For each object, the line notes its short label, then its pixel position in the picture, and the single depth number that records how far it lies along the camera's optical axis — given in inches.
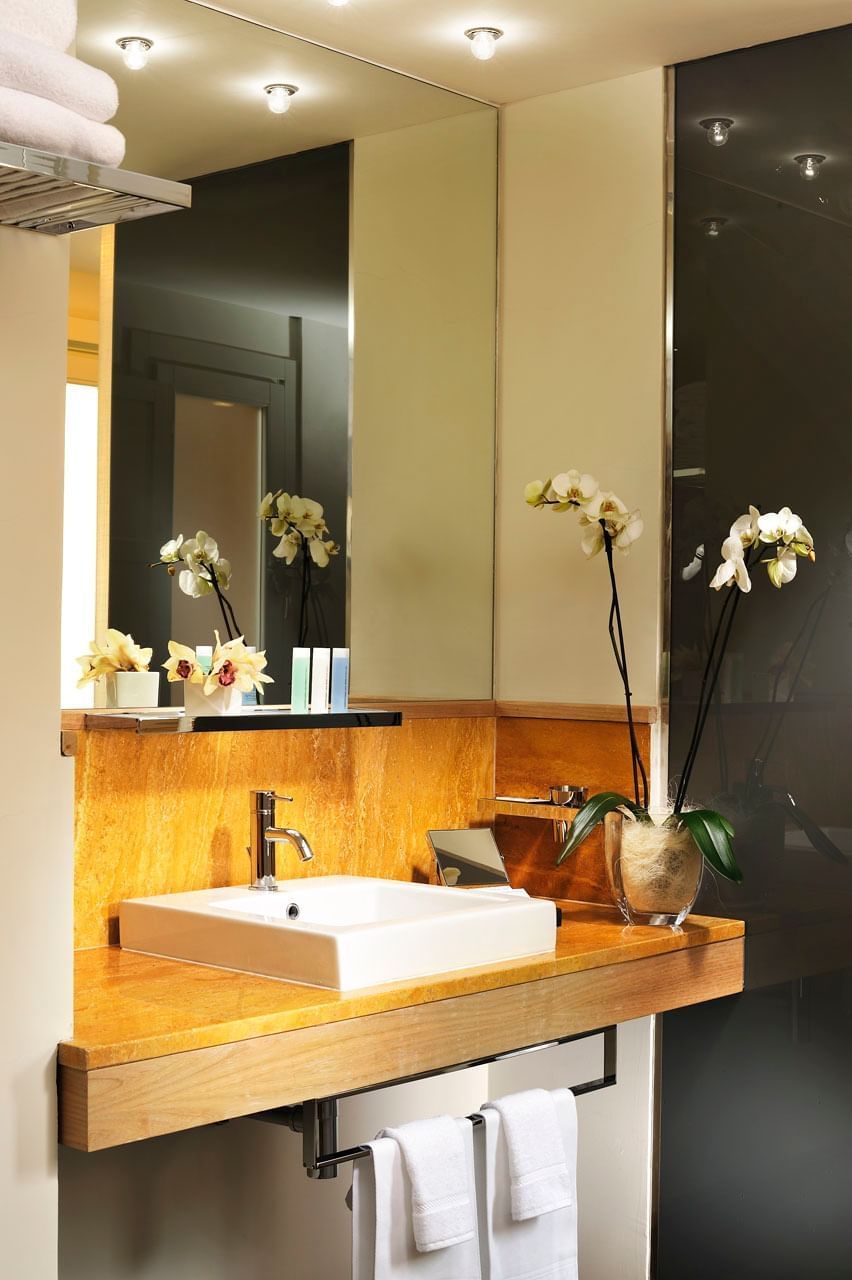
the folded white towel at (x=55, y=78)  58.1
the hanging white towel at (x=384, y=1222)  79.6
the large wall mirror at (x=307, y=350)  92.4
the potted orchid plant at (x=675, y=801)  95.7
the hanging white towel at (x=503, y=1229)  85.3
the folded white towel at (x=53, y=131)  57.3
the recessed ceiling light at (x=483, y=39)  100.8
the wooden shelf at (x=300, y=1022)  68.0
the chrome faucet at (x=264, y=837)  95.4
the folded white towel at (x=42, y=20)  60.2
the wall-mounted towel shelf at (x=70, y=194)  57.7
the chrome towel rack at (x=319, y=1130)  77.5
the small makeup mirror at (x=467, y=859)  105.7
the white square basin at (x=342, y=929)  80.2
